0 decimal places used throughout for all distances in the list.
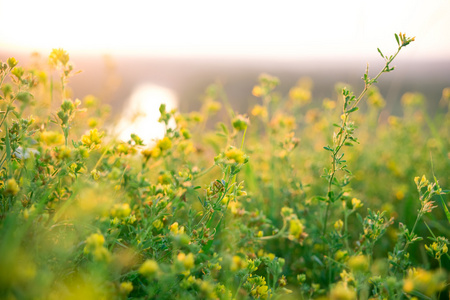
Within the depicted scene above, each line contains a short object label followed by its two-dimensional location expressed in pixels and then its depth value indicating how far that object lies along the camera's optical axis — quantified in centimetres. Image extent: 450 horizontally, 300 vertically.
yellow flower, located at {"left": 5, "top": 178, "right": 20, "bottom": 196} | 67
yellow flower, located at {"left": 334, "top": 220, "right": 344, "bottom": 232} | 78
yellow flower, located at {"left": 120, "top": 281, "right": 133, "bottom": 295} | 66
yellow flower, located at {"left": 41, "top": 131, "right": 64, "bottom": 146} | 68
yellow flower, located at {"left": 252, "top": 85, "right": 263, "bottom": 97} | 96
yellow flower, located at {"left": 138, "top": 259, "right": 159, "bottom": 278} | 63
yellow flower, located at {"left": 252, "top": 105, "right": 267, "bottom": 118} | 98
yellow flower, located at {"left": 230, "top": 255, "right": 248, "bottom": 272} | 66
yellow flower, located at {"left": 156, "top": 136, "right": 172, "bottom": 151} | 71
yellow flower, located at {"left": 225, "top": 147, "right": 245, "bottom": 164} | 70
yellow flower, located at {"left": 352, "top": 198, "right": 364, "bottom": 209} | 79
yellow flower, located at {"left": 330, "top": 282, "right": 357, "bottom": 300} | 62
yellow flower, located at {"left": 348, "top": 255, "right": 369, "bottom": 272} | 66
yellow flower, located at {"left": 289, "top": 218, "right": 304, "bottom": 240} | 70
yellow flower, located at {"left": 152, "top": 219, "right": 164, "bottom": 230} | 73
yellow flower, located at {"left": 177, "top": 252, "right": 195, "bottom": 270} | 65
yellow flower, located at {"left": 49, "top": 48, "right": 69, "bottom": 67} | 75
